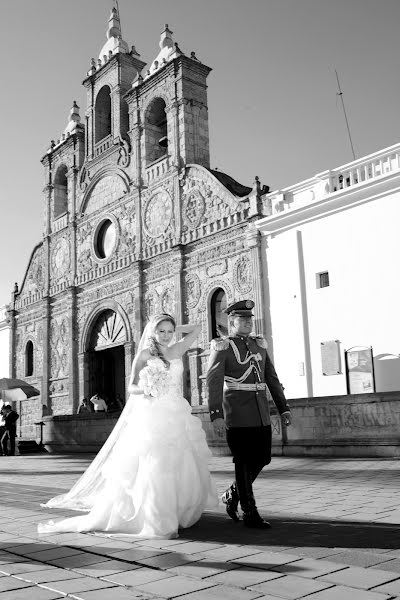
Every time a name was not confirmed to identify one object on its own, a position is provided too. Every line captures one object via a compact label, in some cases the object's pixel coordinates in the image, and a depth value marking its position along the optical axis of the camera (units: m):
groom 5.07
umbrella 21.77
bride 4.65
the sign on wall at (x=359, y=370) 15.56
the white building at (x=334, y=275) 15.85
